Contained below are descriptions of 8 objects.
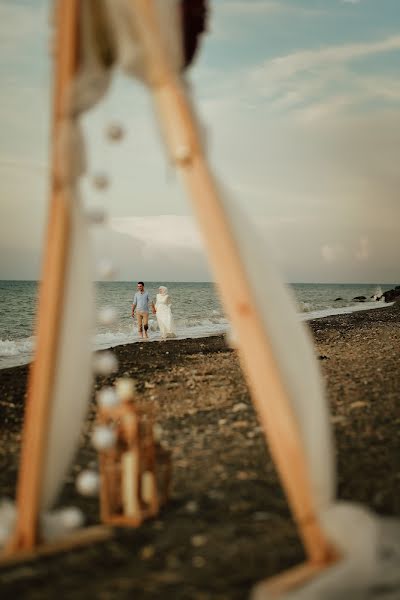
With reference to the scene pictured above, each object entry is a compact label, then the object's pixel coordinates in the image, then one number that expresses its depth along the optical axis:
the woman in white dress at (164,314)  19.81
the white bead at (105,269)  3.63
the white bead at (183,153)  3.19
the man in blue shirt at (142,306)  18.69
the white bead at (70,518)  3.63
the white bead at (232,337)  3.31
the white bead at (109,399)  3.79
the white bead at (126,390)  4.00
